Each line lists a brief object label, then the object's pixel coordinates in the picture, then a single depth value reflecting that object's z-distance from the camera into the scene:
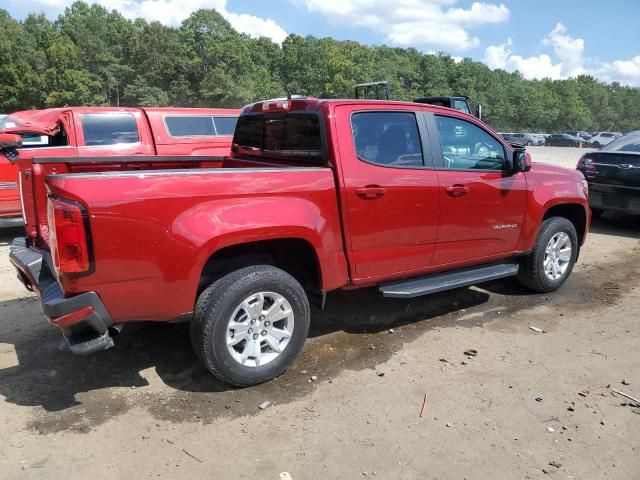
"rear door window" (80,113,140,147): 7.20
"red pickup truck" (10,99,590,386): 2.91
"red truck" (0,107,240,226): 7.10
